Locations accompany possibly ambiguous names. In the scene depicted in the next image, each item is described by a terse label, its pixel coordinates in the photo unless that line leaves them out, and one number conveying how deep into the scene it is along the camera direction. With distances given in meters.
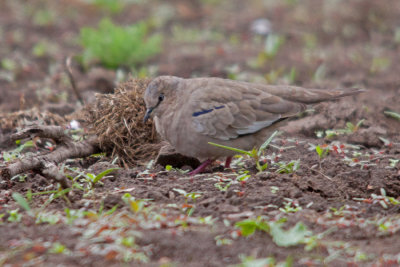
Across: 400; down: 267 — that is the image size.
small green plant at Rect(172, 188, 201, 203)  8.39
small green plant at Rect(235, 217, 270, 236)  7.03
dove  9.91
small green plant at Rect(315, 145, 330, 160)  9.86
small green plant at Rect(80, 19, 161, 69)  17.09
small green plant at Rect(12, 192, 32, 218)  7.59
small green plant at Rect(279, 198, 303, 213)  8.06
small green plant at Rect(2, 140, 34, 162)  10.31
